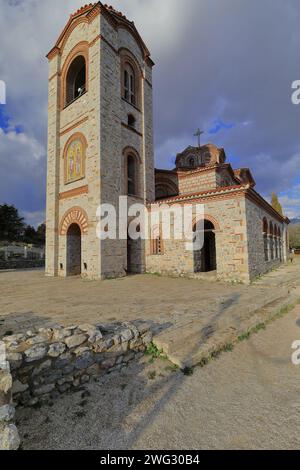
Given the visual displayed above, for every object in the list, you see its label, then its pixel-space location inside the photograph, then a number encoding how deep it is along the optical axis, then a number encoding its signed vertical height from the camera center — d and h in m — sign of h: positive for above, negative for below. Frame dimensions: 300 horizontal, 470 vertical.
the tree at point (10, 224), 31.08 +3.80
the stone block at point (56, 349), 2.90 -1.28
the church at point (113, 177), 10.99 +4.34
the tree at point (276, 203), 36.72 +7.09
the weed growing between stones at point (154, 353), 3.71 -1.73
